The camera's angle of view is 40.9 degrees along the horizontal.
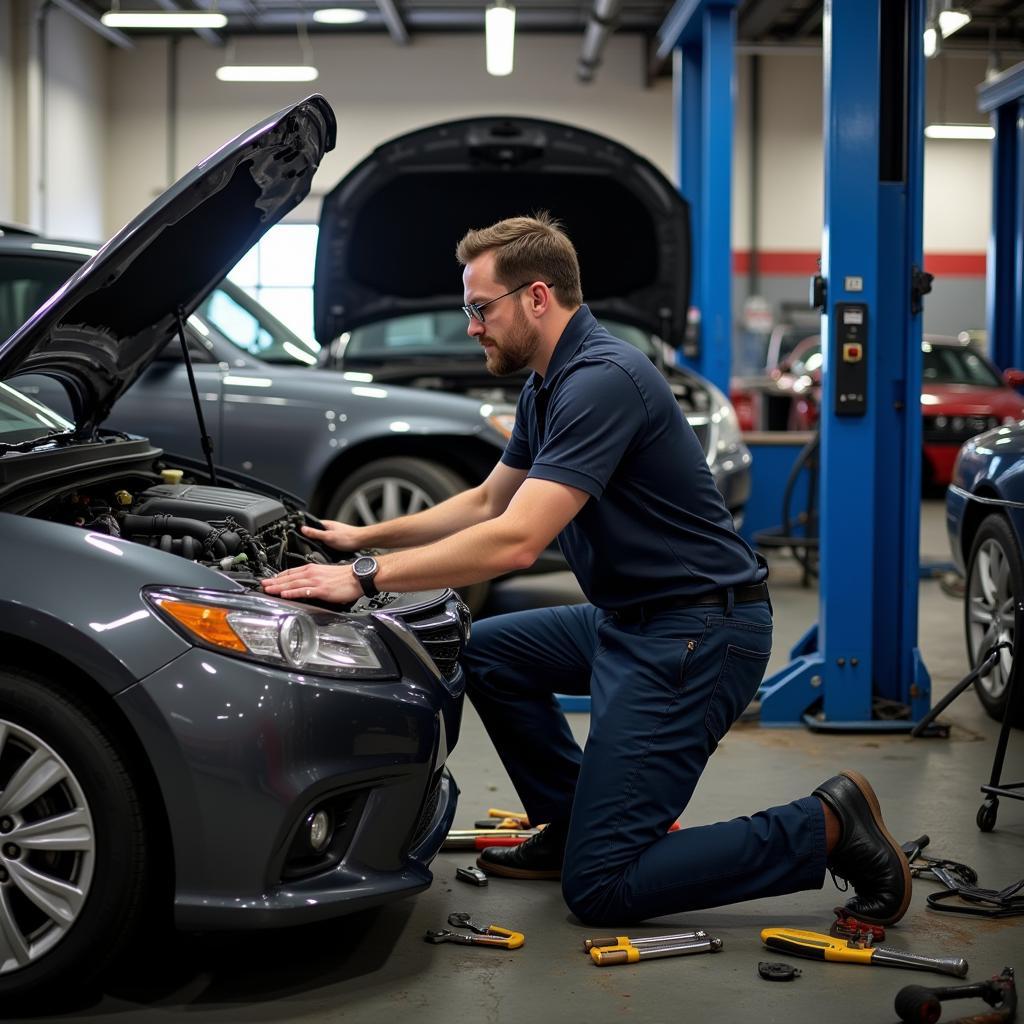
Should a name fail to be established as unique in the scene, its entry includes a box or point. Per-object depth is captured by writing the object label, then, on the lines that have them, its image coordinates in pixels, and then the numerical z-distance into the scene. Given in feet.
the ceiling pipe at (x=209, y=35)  56.70
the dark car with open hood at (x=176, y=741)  7.34
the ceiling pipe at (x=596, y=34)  52.54
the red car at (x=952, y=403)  39.14
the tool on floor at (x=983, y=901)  9.42
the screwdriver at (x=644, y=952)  8.49
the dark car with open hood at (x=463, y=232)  18.90
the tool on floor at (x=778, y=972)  8.27
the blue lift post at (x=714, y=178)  28.96
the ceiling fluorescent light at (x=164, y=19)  46.73
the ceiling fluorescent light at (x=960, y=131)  60.34
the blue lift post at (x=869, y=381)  14.48
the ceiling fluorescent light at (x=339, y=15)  57.26
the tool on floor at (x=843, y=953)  8.36
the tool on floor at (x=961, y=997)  7.41
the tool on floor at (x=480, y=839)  10.77
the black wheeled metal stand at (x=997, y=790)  11.12
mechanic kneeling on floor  8.78
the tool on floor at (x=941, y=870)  10.03
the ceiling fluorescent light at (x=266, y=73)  53.01
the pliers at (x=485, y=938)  8.79
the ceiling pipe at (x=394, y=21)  58.37
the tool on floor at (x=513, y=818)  11.25
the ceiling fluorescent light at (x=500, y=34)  44.45
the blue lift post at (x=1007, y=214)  40.83
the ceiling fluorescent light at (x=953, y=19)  40.86
